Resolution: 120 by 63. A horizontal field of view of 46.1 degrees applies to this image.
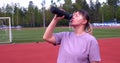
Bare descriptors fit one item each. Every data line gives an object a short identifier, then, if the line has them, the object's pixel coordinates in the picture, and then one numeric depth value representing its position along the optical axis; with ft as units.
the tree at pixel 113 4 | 127.89
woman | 5.20
